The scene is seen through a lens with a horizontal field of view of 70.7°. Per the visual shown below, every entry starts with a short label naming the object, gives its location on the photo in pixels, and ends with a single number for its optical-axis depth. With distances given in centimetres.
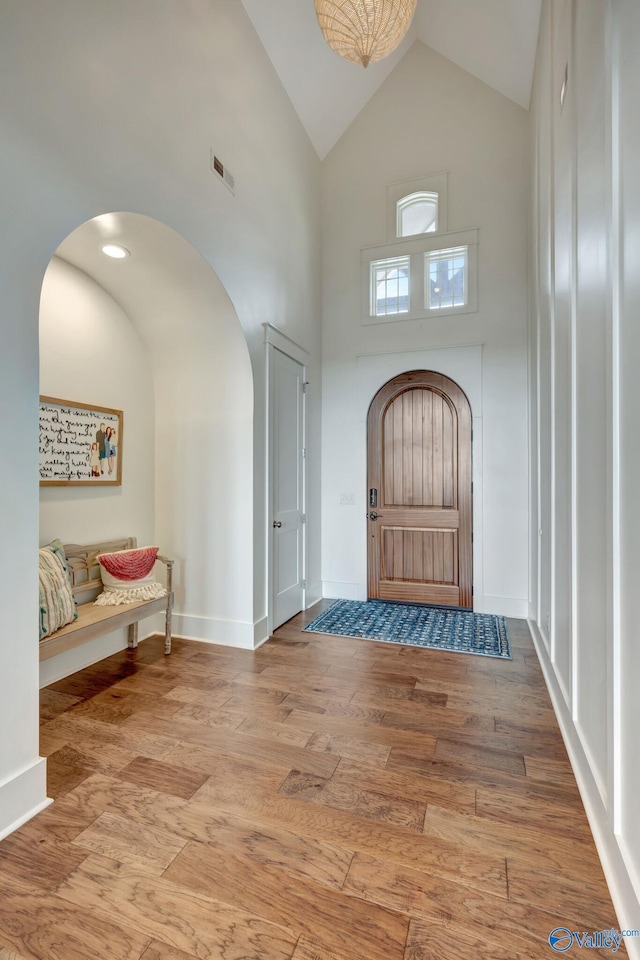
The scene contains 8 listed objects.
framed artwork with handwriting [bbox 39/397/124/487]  282
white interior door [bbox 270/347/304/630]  392
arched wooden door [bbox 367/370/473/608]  460
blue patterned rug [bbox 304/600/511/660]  366
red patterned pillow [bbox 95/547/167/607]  309
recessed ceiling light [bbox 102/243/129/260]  275
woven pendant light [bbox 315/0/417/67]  285
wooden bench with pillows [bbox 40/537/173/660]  256
